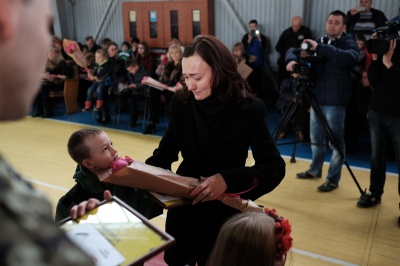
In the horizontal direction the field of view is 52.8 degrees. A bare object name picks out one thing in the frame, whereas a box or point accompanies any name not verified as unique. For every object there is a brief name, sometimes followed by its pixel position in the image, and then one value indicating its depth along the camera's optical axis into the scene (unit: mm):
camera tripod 4172
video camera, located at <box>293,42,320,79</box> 4145
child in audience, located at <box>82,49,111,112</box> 7723
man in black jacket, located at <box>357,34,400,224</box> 3521
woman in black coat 1772
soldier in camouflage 413
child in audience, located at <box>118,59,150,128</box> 7238
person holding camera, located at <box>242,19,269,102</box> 8266
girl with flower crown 1366
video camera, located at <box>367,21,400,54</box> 3402
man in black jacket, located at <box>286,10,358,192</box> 4055
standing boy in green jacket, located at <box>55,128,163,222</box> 1872
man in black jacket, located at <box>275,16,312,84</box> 7695
